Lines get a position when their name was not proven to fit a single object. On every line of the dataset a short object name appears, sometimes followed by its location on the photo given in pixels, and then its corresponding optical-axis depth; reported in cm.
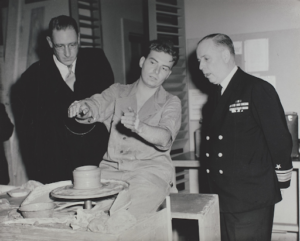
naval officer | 244
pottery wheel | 177
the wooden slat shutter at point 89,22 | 416
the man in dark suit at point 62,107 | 304
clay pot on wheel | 186
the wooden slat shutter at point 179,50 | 391
